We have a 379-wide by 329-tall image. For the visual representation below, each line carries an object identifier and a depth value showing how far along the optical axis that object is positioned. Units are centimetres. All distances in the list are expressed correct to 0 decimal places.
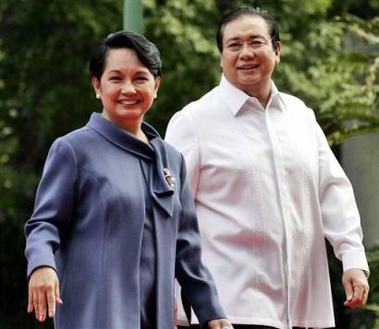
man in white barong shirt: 1109
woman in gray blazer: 907
